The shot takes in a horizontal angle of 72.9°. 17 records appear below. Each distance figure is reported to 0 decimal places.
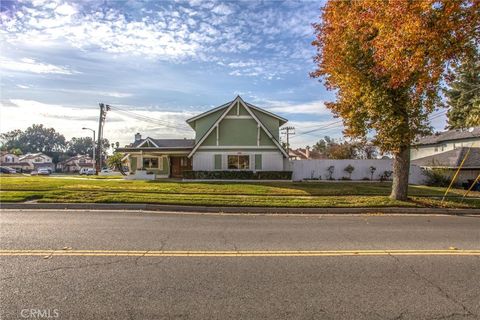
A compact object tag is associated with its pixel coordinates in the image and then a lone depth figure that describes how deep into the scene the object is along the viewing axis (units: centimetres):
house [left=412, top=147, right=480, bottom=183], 2782
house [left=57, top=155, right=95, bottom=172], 10506
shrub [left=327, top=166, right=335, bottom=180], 3045
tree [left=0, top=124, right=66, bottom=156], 13562
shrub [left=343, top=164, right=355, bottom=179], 3031
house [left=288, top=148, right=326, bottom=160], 7126
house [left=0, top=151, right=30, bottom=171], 9538
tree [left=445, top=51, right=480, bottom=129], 4983
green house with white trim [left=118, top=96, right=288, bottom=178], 2767
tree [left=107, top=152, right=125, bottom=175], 3472
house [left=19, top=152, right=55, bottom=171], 10007
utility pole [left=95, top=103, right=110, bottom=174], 4025
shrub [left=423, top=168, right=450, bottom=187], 2653
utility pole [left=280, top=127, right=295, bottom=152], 6059
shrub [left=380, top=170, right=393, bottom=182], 2978
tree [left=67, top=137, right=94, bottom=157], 14275
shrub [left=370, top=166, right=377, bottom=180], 3042
